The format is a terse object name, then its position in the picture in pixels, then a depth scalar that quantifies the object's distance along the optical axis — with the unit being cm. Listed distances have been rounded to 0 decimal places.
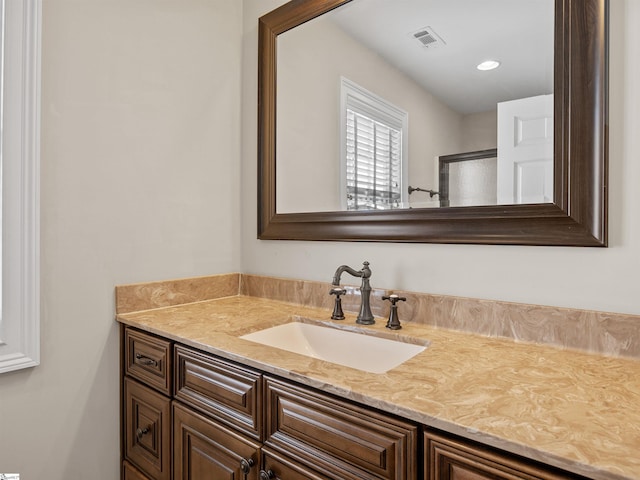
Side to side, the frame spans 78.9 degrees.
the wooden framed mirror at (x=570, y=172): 97
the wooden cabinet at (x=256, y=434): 67
